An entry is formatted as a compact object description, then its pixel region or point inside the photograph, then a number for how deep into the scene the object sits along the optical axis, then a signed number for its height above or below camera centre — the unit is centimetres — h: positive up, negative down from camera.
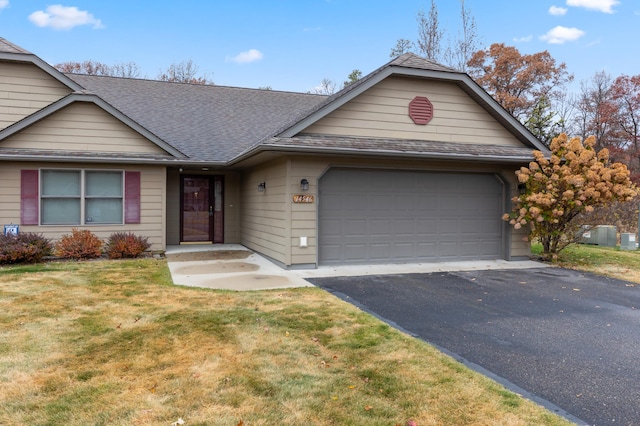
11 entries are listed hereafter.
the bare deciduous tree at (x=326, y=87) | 3356 +960
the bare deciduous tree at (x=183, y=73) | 3081 +972
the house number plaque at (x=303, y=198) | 881 +18
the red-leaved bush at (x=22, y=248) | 868 -89
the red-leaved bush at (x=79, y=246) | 953 -91
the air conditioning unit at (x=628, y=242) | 1332 -103
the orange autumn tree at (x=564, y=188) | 939 +47
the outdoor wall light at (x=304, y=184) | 877 +47
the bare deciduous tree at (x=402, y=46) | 2955 +1127
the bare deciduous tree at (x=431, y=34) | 2716 +1107
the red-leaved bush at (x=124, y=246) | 982 -94
